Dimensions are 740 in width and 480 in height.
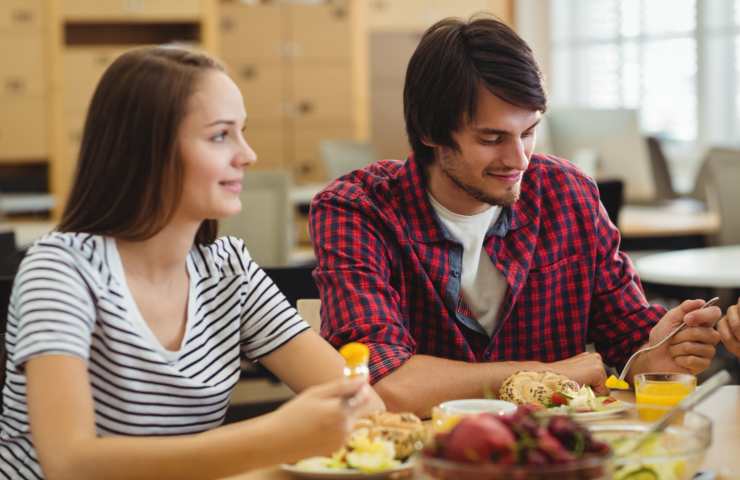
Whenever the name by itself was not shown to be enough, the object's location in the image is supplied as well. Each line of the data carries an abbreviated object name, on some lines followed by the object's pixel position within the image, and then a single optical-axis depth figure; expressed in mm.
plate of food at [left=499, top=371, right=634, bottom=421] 2014
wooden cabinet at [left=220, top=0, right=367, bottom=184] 8141
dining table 1806
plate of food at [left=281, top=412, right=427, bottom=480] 1782
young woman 1816
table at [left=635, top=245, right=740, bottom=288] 3596
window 7270
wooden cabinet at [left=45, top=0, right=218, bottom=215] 7788
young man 2342
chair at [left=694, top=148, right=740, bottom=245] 4825
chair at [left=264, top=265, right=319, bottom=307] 2414
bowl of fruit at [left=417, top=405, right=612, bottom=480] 1506
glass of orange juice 2028
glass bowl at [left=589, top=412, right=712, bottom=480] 1656
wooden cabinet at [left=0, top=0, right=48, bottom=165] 7710
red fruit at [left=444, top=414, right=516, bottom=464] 1532
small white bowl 1912
